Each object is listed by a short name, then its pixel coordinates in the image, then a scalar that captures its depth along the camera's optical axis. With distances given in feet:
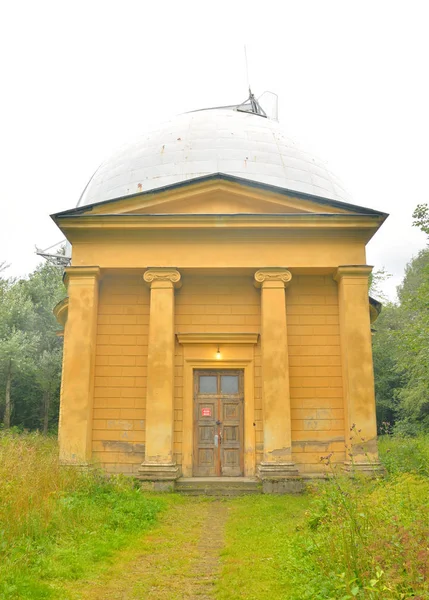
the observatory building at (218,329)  38.40
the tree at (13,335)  90.33
